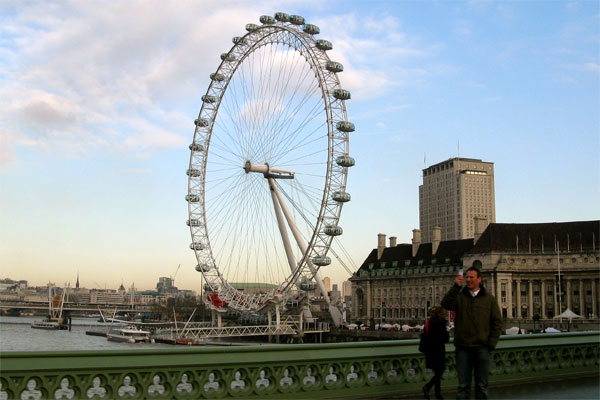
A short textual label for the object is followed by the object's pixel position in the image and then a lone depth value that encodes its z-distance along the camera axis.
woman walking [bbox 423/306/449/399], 11.96
